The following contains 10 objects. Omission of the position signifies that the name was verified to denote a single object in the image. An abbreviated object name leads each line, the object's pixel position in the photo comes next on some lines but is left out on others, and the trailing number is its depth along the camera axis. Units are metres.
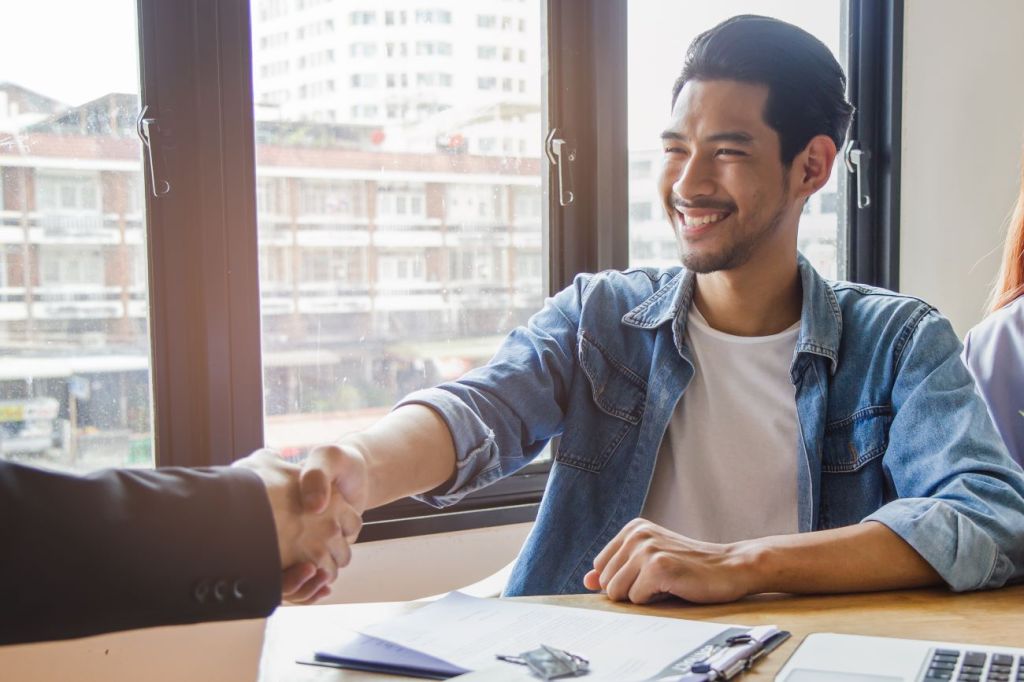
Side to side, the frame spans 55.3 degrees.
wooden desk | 0.94
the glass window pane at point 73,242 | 1.74
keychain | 0.84
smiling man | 1.31
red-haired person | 1.64
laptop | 0.82
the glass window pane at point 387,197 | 1.98
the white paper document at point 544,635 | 0.87
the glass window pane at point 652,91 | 2.38
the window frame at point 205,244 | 1.81
